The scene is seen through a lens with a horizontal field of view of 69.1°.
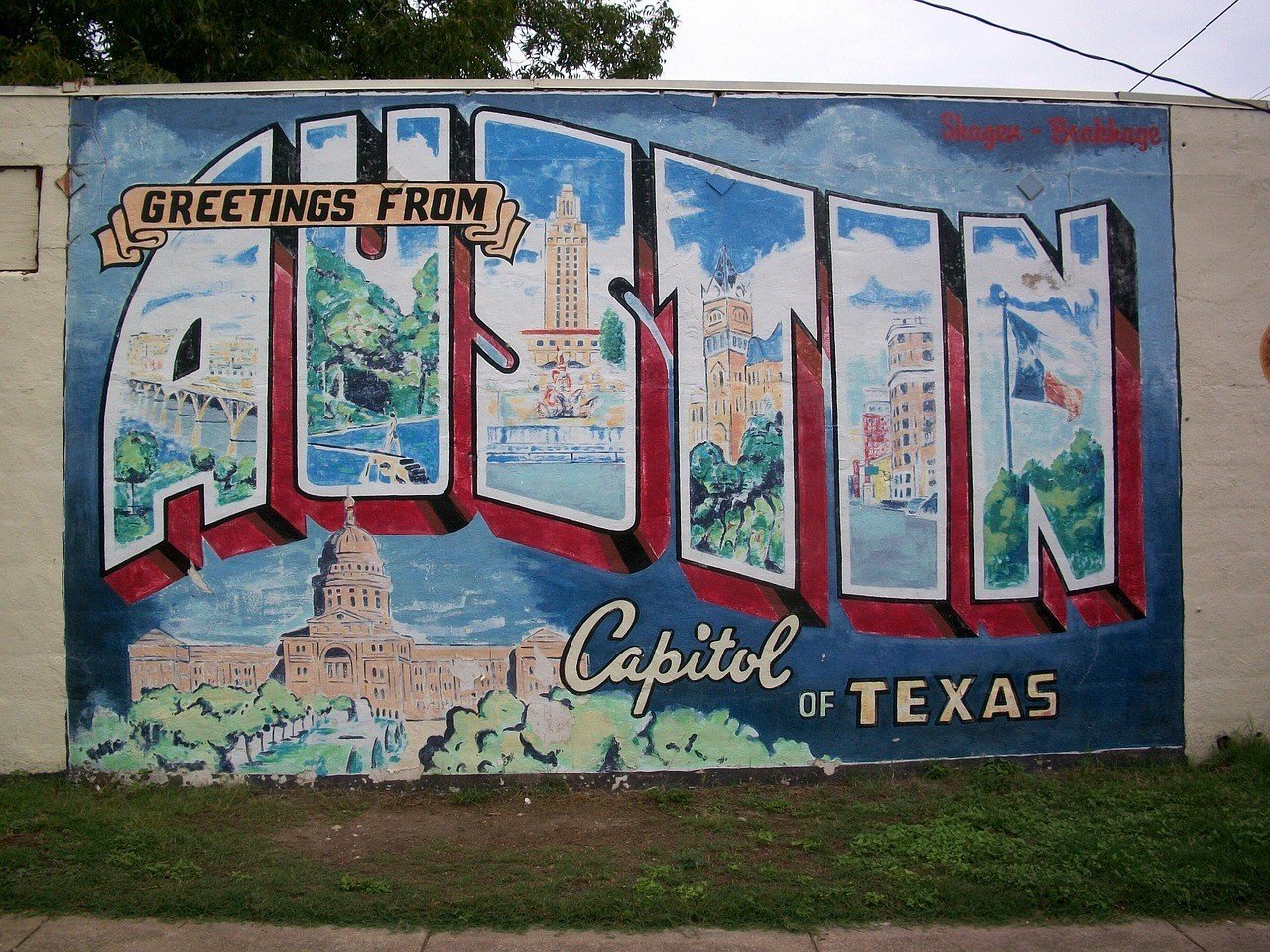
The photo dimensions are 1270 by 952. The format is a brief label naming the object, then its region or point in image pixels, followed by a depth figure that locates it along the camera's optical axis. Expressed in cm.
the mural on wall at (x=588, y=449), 606
